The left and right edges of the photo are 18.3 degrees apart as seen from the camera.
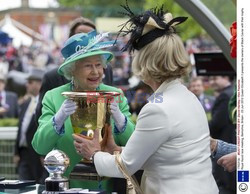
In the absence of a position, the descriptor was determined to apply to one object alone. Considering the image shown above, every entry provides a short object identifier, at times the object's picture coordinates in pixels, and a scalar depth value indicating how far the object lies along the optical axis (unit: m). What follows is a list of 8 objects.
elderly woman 4.29
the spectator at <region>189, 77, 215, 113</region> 10.22
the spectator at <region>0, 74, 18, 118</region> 15.62
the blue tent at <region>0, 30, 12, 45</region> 25.05
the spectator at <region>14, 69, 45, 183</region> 9.32
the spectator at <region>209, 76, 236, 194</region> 8.52
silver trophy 3.72
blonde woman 3.77
